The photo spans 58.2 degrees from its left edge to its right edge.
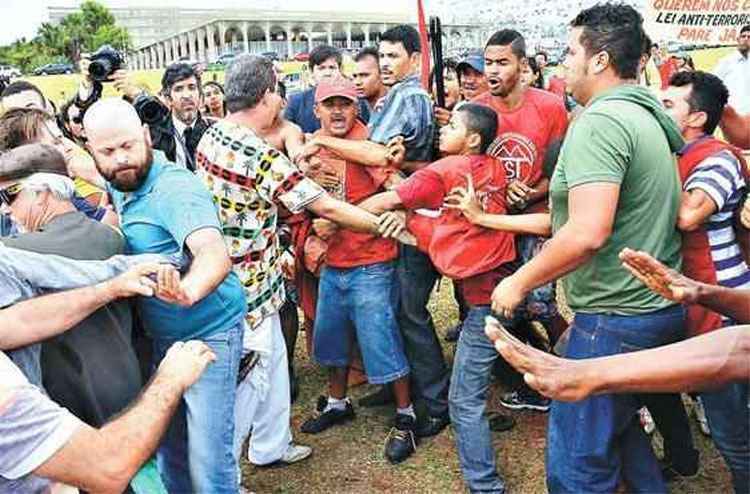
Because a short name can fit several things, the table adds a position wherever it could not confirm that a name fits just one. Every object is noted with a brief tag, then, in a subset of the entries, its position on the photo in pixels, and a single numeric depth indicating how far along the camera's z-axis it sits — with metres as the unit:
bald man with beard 2.52
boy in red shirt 3.27
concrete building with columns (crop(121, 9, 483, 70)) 78.44
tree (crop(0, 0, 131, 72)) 62.41
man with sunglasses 2.21
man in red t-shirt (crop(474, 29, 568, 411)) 3.60
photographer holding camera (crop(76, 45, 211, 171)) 4.12
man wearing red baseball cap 3.81
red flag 4.26
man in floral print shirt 3.09
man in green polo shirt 2.31
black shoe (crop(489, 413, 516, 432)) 4.05
